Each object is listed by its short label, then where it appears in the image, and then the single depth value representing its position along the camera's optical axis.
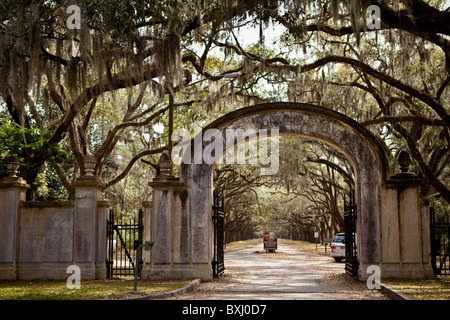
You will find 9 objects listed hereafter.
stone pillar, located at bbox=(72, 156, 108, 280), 14.50
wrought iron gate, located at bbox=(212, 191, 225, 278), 15.82
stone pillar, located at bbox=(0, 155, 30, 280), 14.26
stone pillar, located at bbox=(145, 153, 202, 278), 14.80
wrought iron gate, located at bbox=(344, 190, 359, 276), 15.21
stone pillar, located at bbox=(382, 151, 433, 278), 14.34
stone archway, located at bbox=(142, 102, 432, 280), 14.48
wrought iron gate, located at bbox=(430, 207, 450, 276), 15.18
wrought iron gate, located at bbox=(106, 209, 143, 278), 15.11
